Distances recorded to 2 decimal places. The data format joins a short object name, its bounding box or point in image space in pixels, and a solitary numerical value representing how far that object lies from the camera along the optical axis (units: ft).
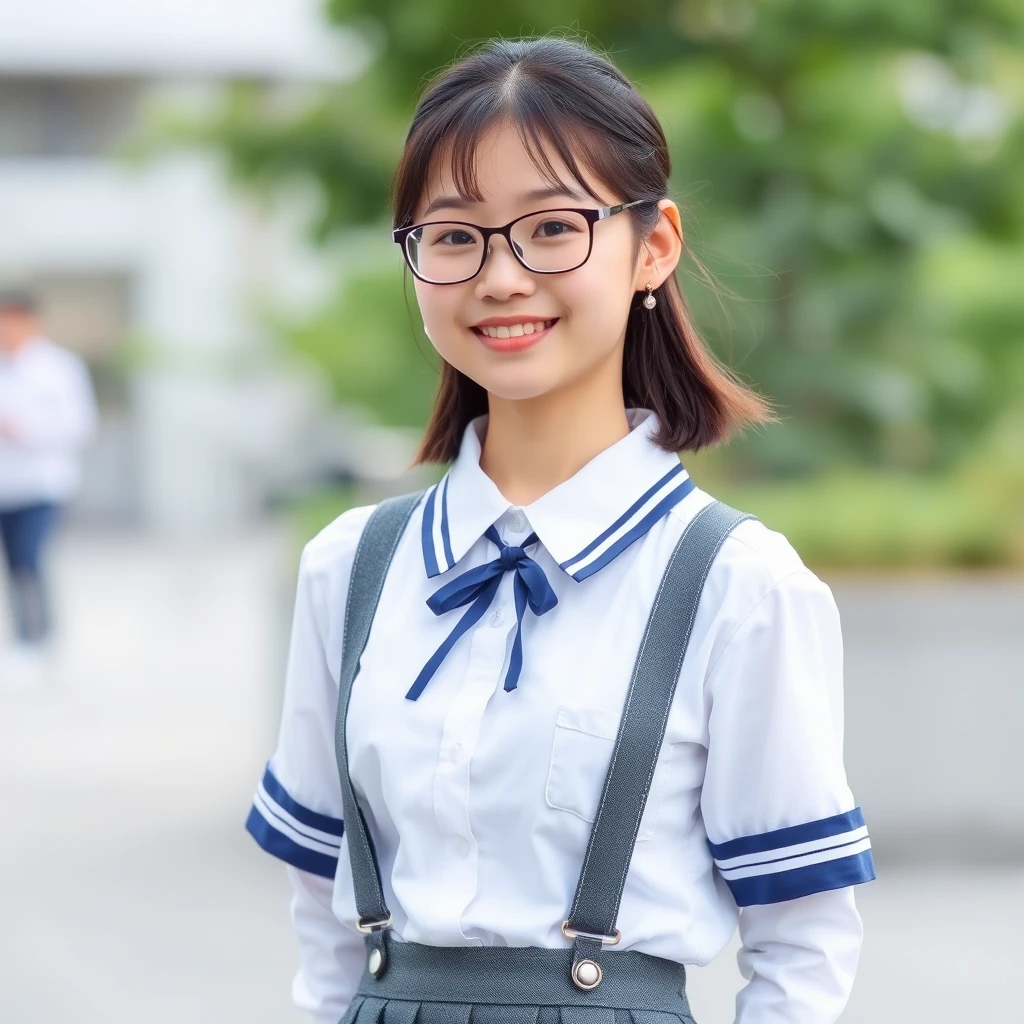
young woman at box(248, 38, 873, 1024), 9.58
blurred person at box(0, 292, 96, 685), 32.87
